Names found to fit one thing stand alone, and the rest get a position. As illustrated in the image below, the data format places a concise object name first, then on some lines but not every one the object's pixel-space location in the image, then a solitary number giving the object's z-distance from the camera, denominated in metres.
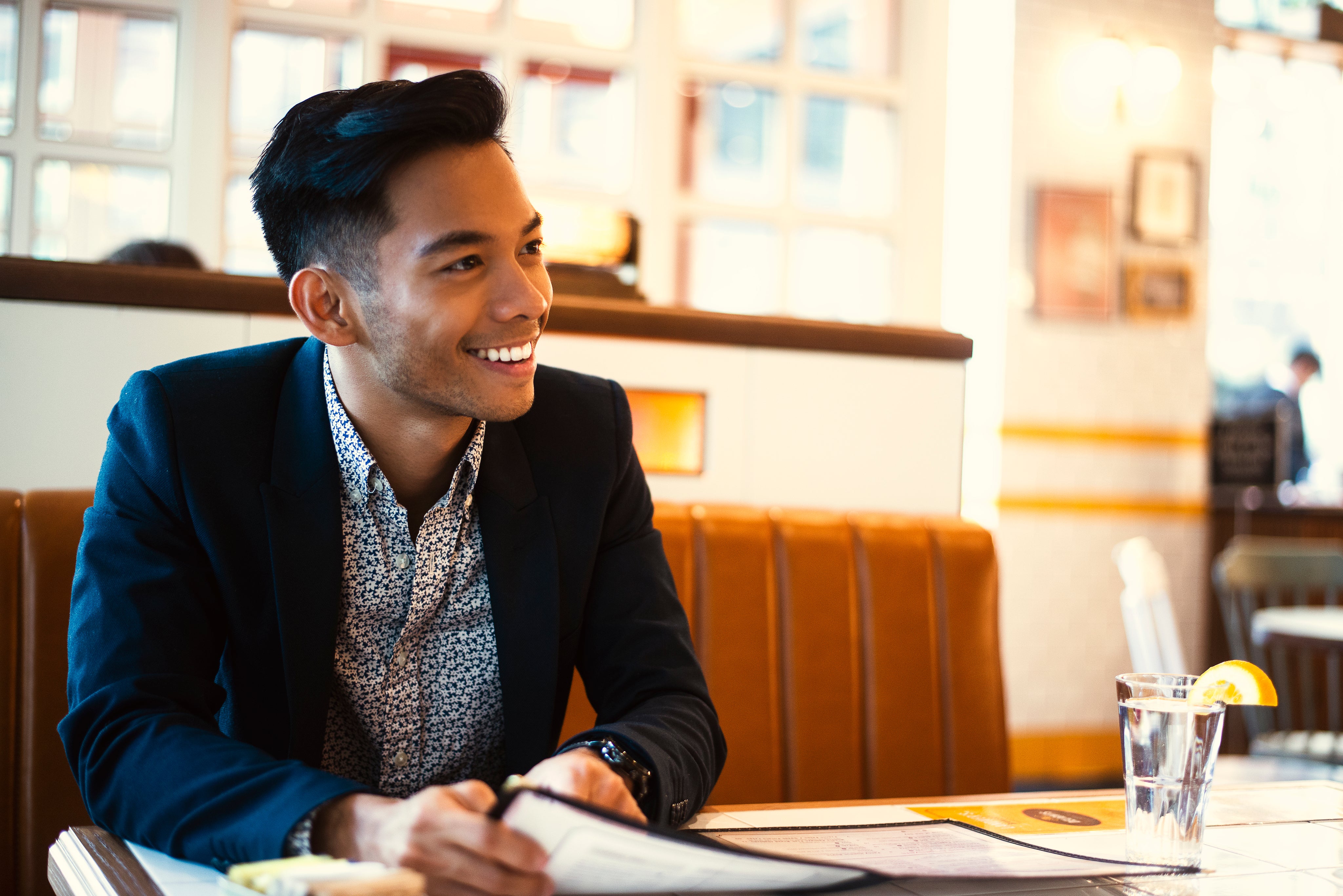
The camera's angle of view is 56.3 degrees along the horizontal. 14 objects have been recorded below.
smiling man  1.17
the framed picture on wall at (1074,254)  4.84
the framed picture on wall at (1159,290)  4.98
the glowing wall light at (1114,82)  4.90
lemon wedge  0.99
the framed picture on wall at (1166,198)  4.98
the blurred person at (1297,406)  5.47
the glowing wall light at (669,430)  1.99
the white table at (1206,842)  0.90
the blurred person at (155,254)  2.71
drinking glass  0.98
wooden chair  3.51
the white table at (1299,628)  3.19
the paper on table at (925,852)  0.91
